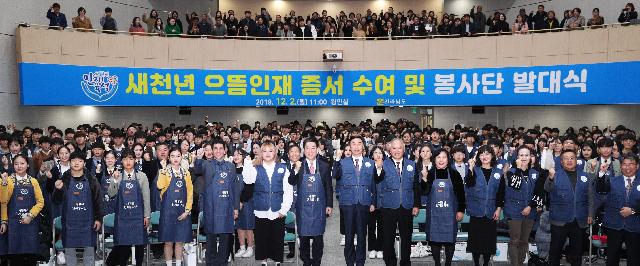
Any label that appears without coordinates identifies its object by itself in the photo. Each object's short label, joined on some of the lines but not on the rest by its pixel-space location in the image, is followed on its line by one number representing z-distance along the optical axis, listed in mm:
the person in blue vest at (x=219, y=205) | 7074
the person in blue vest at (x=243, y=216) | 7012
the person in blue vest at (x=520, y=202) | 6992
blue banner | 16234
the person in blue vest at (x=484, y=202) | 7000
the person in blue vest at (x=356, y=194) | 6941
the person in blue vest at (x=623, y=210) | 6496
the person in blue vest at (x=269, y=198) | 6895
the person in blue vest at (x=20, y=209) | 6684
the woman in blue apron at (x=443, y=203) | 6926
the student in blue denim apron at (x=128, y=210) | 6887
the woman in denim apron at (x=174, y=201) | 6988
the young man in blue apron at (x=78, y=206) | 6797
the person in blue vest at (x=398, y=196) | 6938
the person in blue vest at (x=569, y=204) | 6754
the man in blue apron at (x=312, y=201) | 6874
